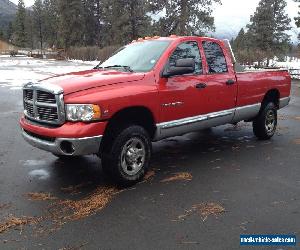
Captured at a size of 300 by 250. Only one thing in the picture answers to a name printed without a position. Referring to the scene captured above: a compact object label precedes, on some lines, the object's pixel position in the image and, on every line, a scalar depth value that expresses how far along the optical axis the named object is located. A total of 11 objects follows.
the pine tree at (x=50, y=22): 70.37
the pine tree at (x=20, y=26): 78.33
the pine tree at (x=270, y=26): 42.69
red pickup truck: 3.74
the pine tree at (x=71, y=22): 49.35
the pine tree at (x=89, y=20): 51.49
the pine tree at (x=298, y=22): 27.64
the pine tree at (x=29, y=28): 82.97
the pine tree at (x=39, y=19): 79.56
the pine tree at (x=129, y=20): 40.05
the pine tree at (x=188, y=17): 32.50
